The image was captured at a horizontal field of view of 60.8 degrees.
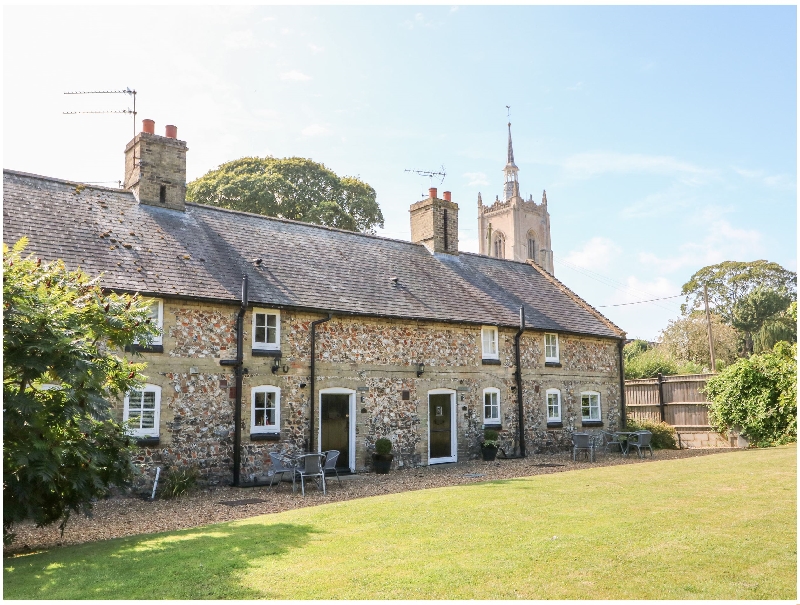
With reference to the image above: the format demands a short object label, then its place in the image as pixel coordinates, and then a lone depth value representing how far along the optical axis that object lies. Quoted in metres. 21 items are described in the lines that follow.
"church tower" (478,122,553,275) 81.81
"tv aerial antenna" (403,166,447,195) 24.97
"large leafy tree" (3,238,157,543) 8.48
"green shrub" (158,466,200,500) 13.98
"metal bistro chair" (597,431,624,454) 21.98
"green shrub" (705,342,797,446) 21.58
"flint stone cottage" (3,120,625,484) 15.23
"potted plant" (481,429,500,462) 19.66
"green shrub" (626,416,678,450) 23.78
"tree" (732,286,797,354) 47.78
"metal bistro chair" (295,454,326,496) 14.38
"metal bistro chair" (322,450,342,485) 14.70
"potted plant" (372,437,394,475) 17.34
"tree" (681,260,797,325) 51.94
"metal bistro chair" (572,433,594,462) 19.48
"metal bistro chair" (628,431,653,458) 20.52
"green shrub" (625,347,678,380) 30.14
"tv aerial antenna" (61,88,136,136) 20.37
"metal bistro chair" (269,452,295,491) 14.50
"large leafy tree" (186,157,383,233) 34.91
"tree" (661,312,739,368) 45.44
